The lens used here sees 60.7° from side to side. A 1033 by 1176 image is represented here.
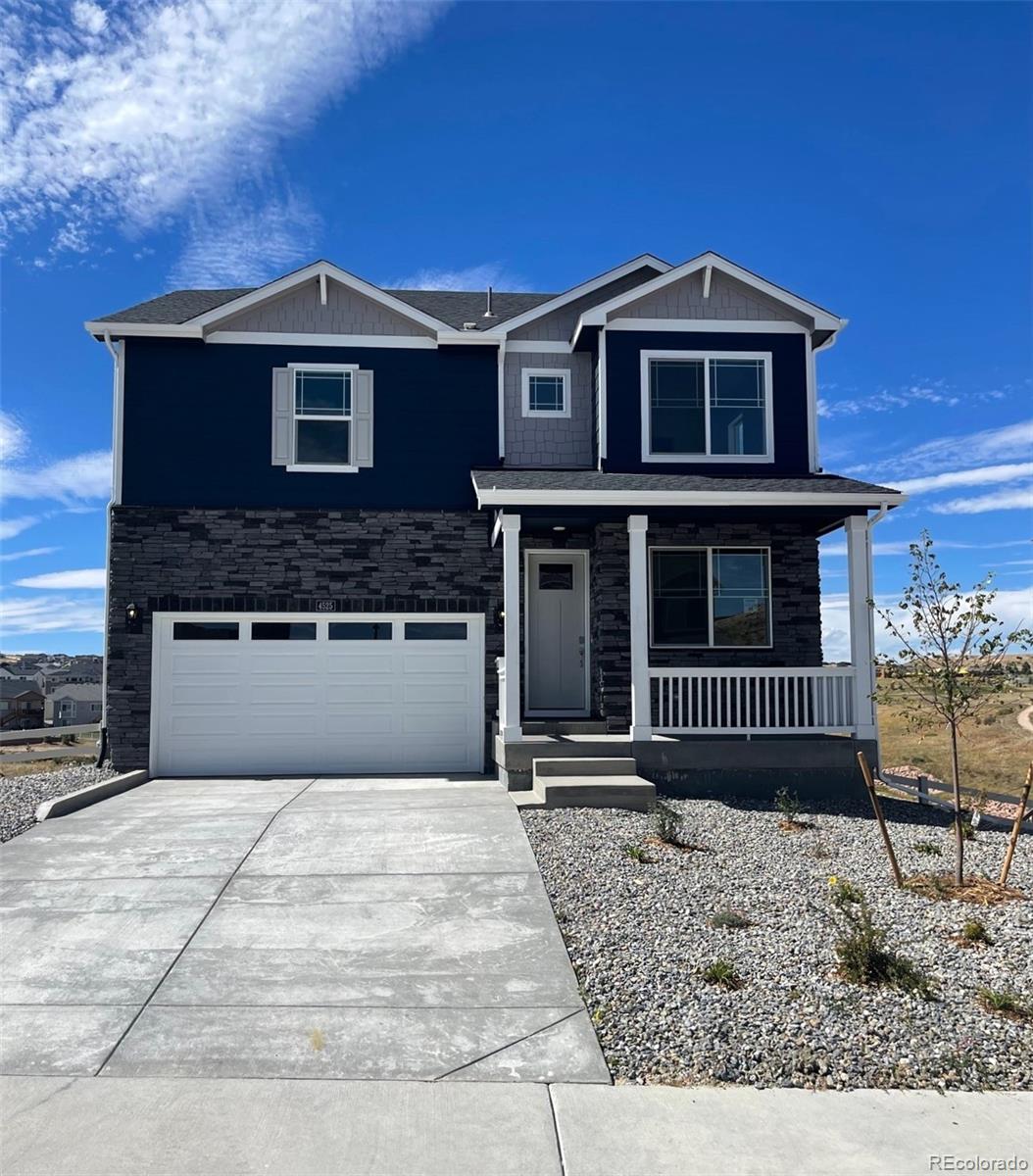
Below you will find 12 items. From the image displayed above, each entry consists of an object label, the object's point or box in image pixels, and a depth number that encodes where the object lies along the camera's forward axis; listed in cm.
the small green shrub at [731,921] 557
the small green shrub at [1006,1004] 444
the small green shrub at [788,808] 928
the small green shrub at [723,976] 469
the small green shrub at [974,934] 545
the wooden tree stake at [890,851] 658
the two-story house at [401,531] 1229
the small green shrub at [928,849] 783
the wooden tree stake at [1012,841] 648
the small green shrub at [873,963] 468
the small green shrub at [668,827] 789
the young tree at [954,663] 685
